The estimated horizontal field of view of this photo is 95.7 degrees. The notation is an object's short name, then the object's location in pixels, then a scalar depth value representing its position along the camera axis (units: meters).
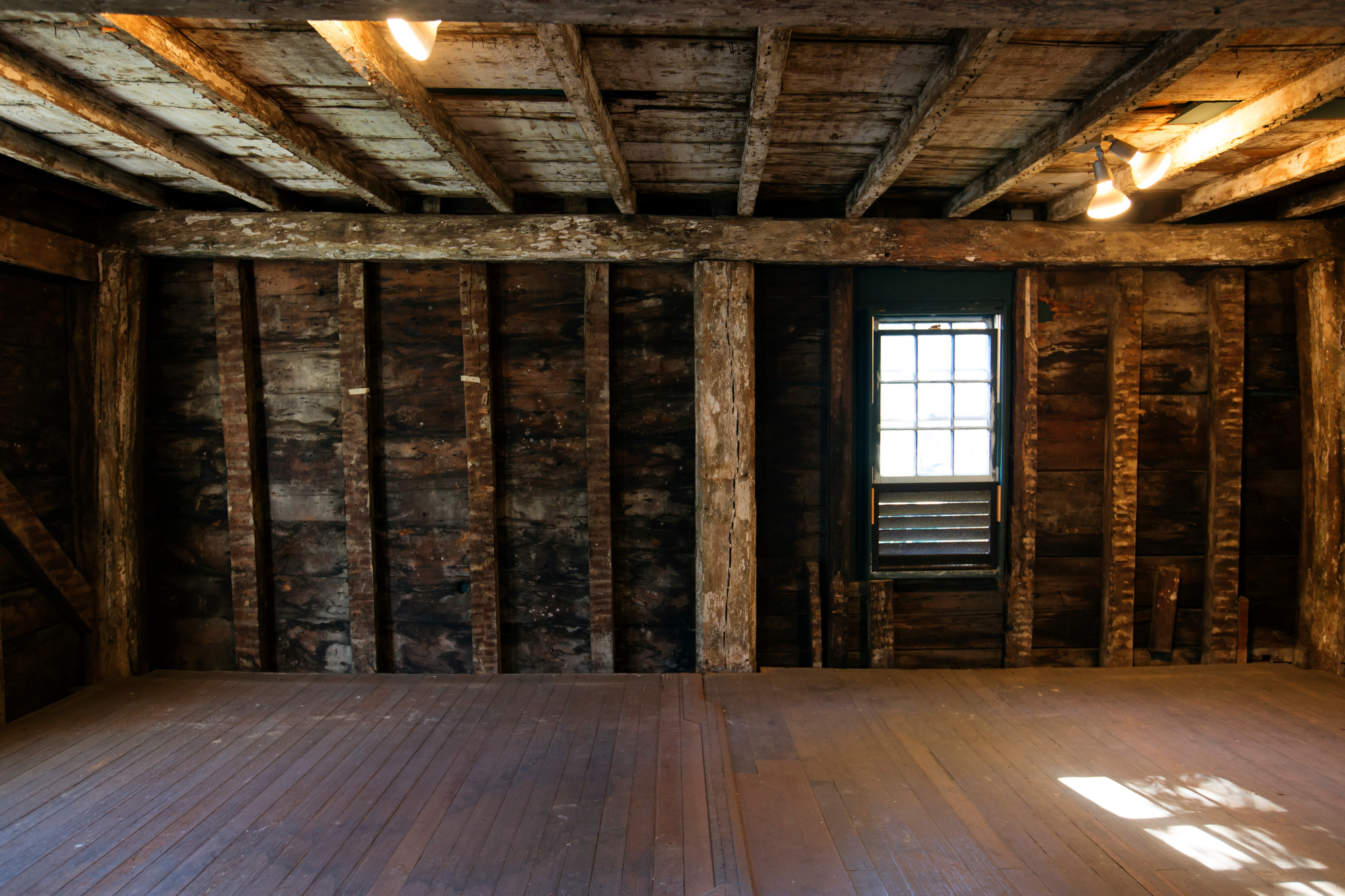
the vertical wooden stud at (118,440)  2.99
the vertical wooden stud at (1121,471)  3.16
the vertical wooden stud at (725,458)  2.96
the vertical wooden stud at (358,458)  3.08
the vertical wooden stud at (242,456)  3.08
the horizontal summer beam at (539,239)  2.94
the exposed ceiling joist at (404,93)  1.64
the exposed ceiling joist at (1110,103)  1.68
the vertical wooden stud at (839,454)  3.15
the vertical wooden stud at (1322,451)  3.05
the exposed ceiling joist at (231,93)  1.65
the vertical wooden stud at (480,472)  3.08
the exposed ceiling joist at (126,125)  1.87
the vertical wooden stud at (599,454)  3.07
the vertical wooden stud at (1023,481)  3.17
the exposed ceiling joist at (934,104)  1.69
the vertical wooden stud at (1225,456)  3.15
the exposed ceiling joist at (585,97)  1.67
